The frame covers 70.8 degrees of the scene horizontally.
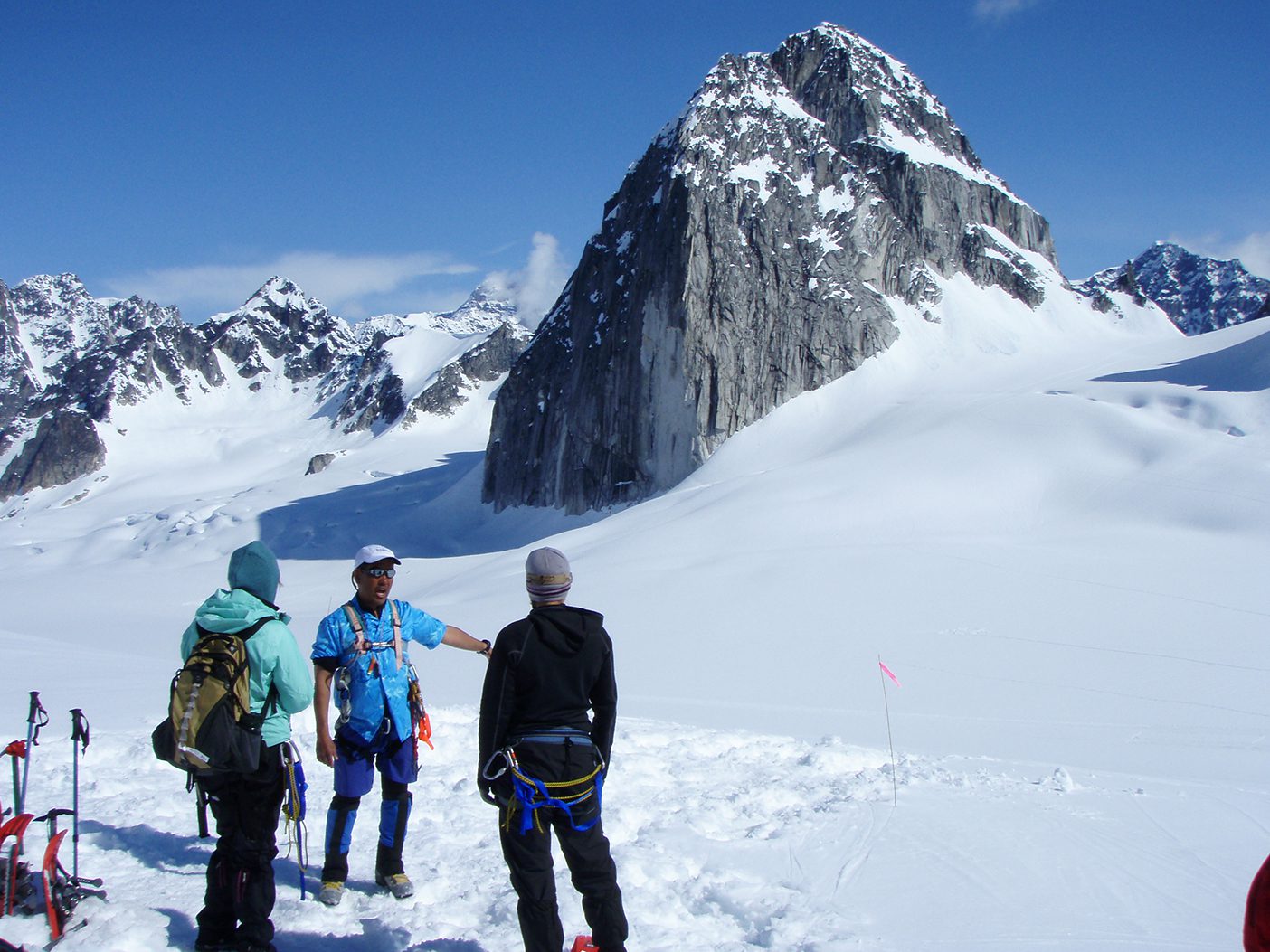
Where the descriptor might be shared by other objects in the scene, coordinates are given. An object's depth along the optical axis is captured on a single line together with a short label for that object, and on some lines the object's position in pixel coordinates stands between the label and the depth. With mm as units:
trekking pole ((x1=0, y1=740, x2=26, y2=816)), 4535
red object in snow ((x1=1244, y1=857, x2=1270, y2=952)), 2146
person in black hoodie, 3652
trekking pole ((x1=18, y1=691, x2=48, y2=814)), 4664
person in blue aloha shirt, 4609
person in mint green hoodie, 3912
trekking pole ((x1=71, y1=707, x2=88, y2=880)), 4527
